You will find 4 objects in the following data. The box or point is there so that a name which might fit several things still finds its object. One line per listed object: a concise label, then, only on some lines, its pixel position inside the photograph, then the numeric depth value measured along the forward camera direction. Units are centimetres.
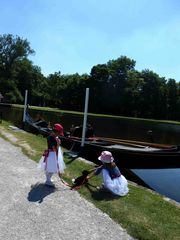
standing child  477
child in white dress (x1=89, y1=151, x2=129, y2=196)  467
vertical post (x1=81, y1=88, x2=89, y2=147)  836
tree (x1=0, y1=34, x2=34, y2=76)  5624
